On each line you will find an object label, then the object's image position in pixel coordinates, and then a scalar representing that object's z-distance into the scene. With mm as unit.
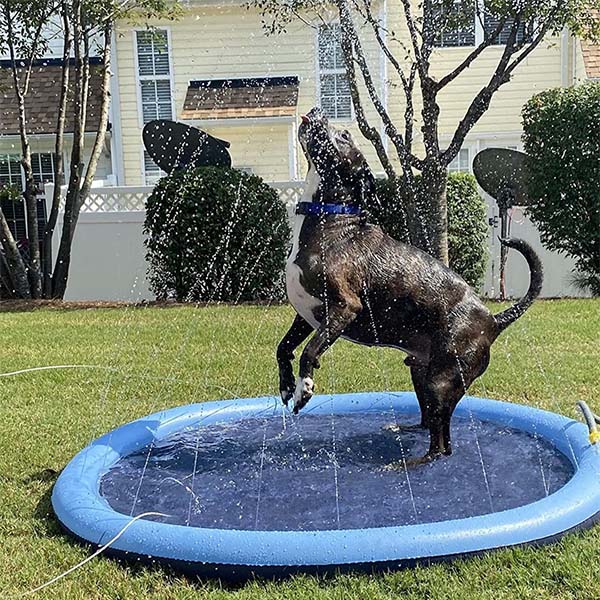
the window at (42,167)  17984
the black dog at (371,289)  3836
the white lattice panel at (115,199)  12070
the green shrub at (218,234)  10594
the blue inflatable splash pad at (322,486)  3141
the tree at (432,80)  9133
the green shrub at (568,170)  10219
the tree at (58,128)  11016
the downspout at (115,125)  16328
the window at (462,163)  16828
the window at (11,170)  18109
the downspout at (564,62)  15664
